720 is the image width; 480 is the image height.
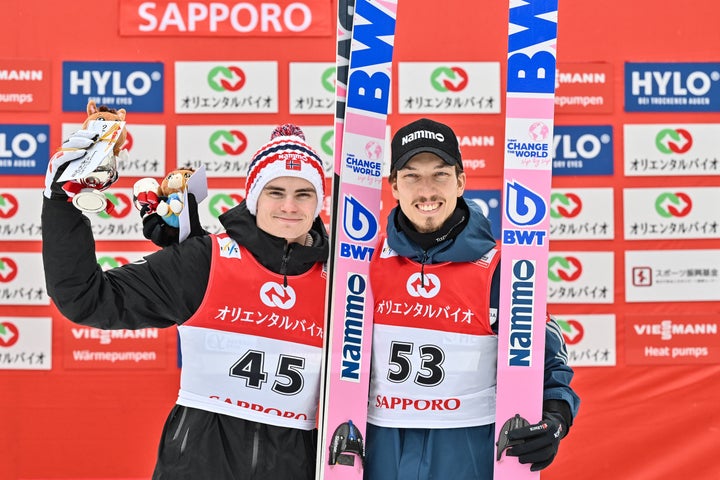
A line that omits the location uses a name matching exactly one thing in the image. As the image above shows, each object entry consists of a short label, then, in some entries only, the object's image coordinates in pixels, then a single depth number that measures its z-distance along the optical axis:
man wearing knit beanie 5.06
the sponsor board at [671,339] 6.74
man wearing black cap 5.04
